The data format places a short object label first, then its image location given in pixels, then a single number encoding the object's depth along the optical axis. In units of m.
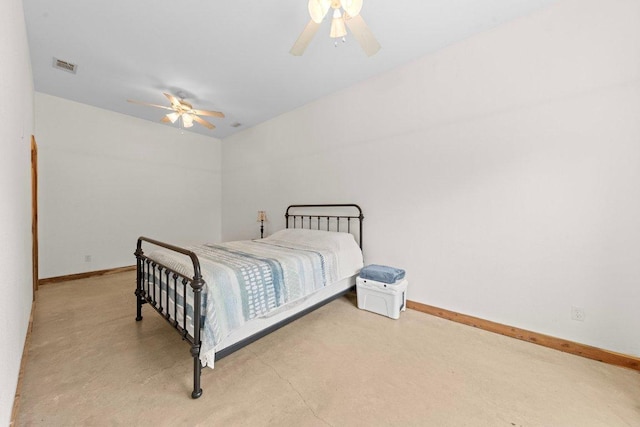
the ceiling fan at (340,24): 1.58
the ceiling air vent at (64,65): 2.98
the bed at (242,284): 1.69
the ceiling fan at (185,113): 3.28
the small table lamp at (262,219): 4.80
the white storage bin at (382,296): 2.78
